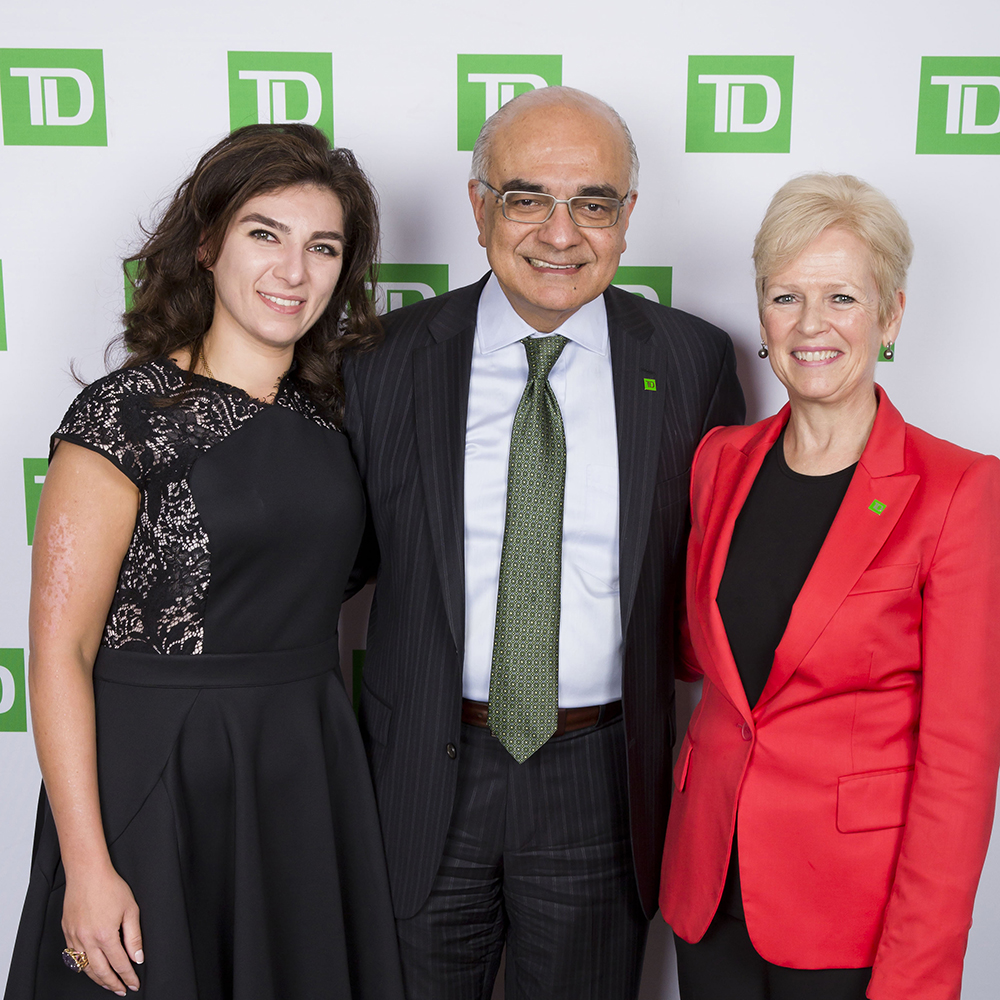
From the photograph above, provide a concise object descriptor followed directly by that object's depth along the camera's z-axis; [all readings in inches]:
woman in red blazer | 49.7
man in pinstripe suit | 63.8
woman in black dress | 55.5
